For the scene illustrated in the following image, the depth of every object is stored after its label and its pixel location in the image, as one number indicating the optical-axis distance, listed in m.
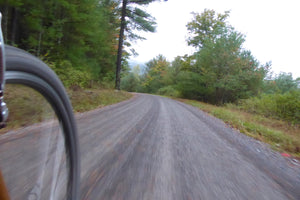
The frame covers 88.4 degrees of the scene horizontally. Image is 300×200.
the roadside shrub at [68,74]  7.59
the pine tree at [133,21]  12.69
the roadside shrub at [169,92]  30.31
